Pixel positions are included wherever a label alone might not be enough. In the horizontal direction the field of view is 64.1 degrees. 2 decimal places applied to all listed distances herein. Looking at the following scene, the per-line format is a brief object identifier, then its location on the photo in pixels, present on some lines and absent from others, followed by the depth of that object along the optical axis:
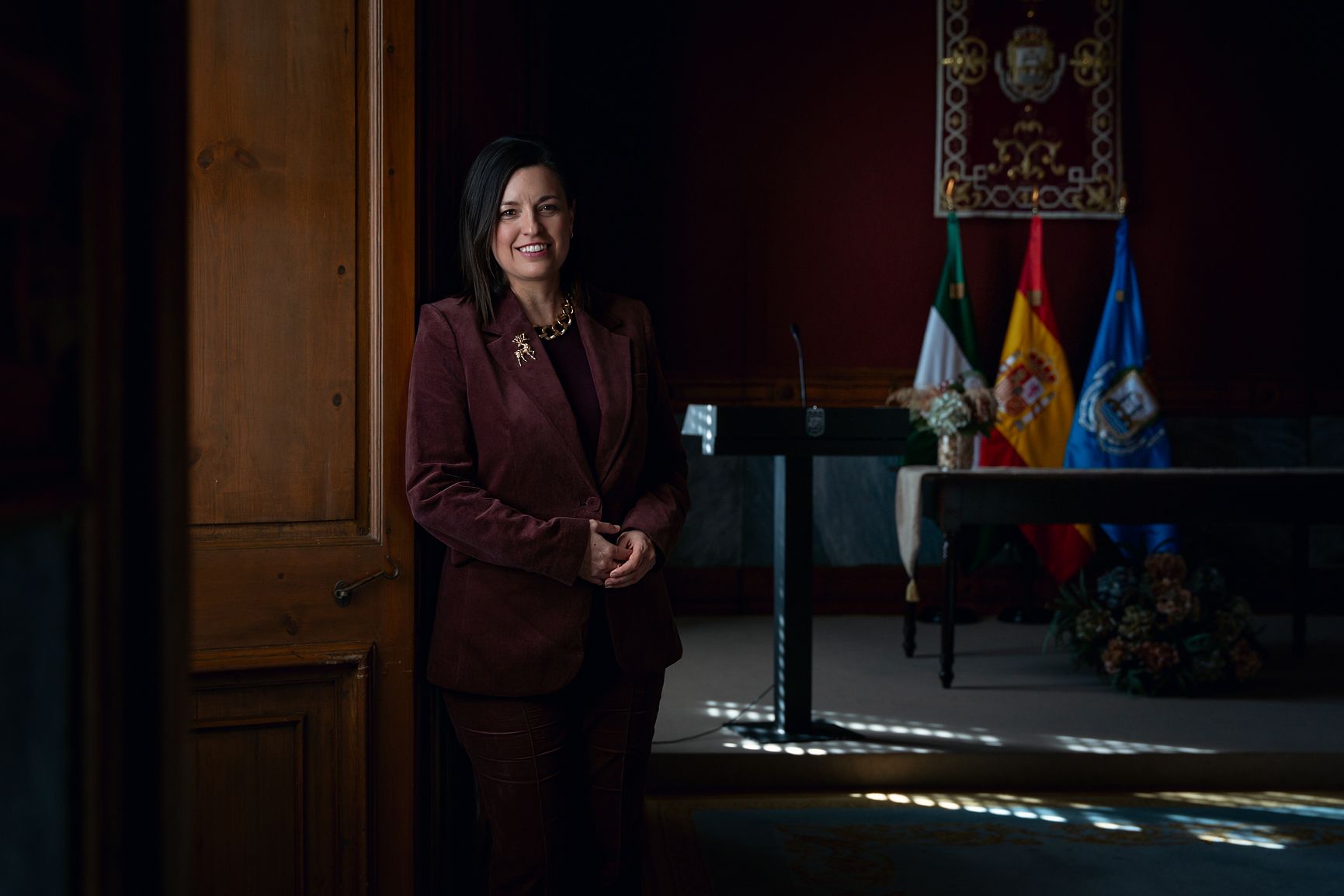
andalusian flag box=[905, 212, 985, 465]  5.10
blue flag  5.07
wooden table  3.79
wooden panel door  1.68
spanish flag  5.13
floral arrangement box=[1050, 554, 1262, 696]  3.65
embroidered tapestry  5.24
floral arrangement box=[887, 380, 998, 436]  4.09
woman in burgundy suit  1.74
